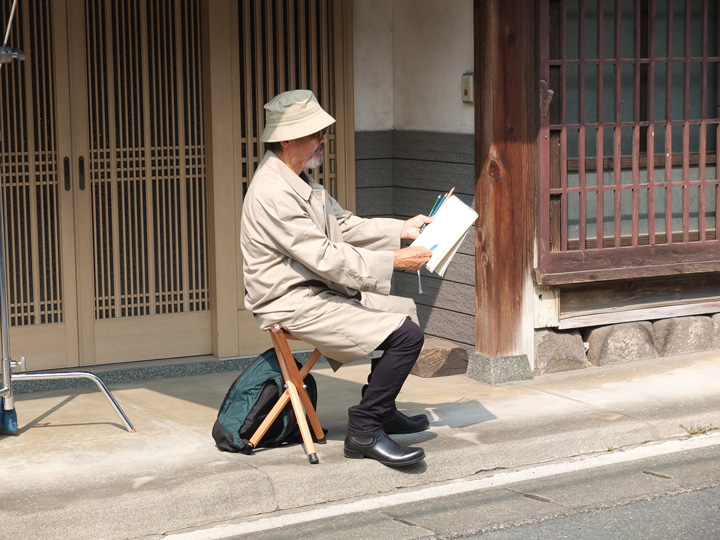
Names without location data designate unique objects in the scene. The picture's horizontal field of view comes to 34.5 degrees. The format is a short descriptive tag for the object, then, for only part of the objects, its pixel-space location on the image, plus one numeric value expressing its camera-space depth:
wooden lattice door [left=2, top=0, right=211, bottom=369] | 6.87
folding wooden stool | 5.30
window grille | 7.09
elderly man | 5.24
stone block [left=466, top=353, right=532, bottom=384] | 7.07
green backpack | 5.45
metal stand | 5.72
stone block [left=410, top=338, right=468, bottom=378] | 7.24
